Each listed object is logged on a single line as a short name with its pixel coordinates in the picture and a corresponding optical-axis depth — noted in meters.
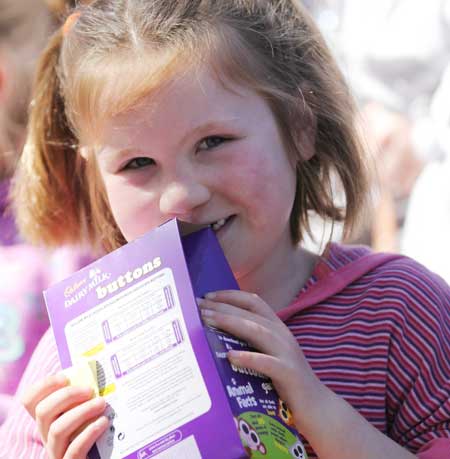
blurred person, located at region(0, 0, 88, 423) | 2.06
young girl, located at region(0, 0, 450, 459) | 1.77
